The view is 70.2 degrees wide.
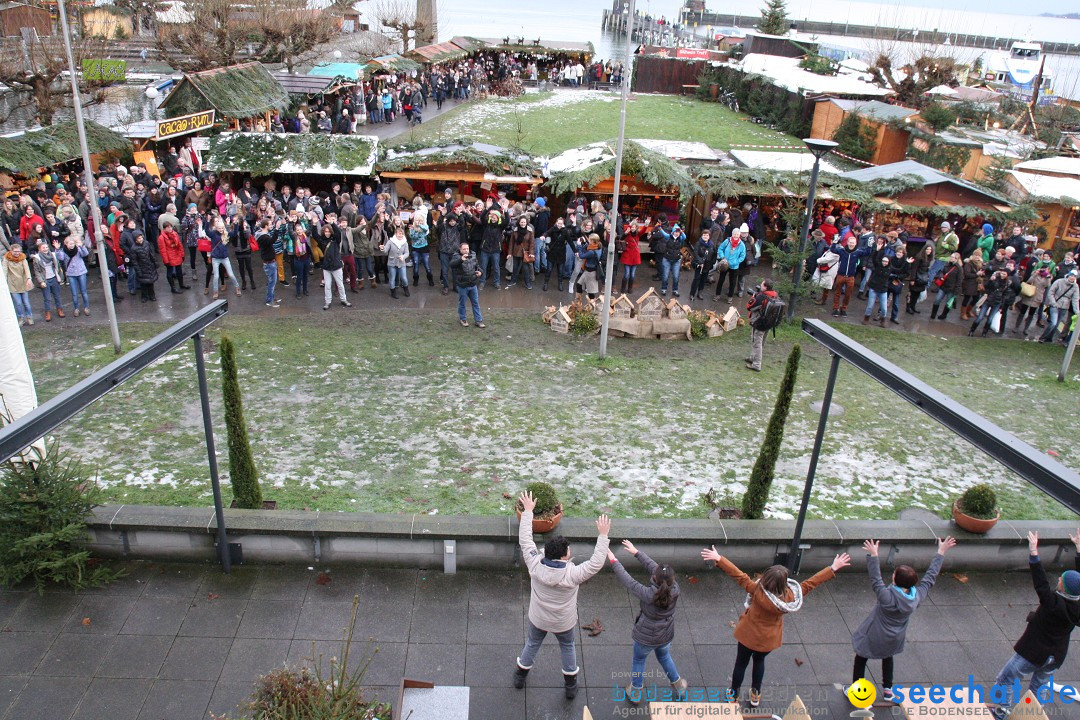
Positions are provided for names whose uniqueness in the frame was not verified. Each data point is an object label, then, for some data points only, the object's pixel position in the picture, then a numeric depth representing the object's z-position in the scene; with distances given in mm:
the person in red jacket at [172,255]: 14555
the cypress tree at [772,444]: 7785
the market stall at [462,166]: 18656
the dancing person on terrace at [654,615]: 5539
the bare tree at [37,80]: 21359
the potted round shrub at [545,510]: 7270
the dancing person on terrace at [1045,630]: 5598
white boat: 47231
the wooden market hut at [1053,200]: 19172
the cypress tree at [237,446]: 7562
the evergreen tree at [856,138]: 27936
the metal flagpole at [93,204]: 11438
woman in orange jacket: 5496
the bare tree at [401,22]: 49625
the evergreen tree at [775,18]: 54812
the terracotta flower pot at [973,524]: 7785
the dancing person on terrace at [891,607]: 5695
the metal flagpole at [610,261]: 12185
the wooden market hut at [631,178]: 17125
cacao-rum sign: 20688
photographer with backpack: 12430
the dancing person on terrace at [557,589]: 5625
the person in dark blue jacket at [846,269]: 15812
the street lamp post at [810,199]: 13383
